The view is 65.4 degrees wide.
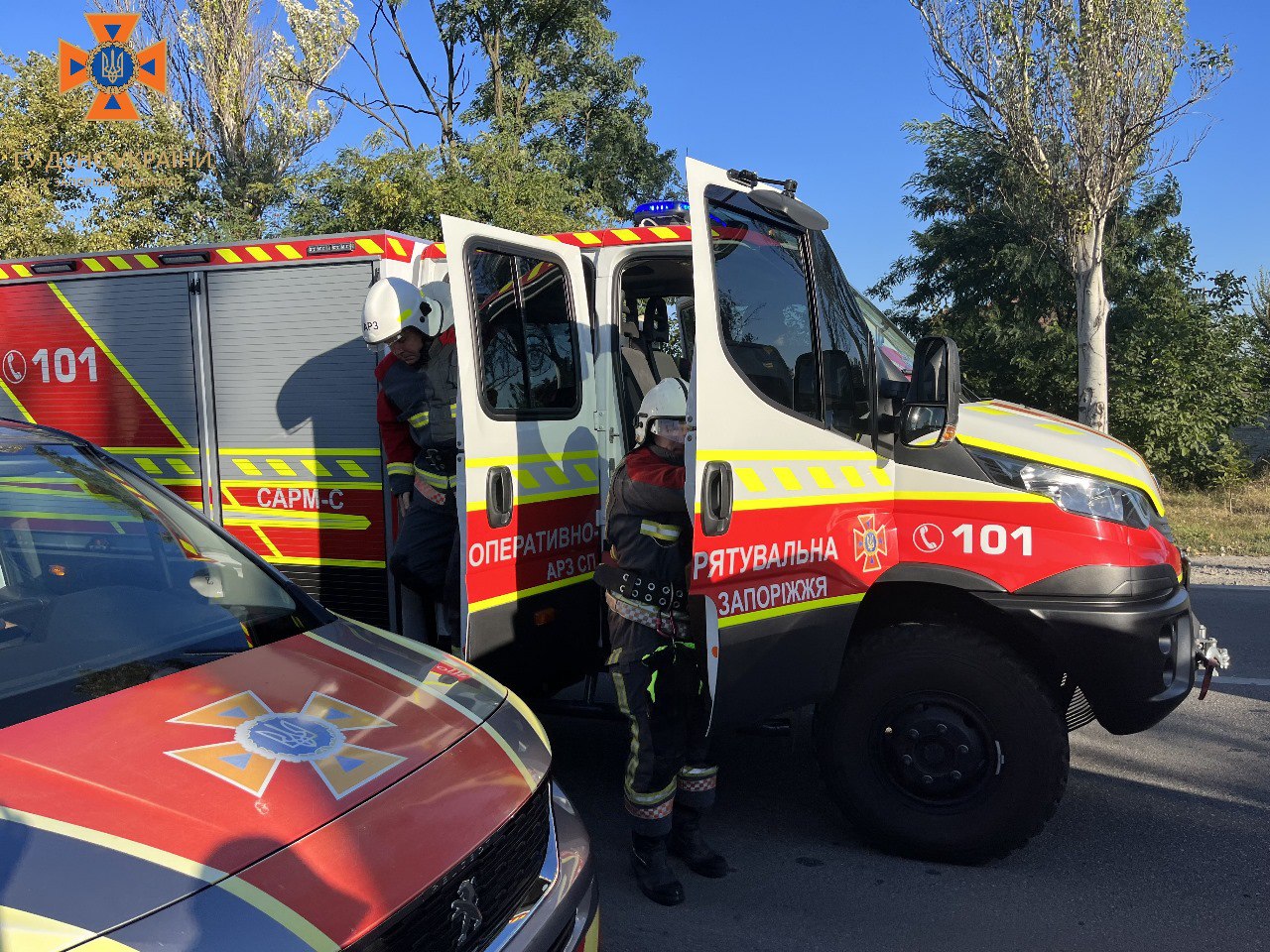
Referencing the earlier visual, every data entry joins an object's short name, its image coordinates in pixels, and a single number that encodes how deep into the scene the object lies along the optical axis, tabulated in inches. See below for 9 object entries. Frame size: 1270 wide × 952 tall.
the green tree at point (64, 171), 512.4
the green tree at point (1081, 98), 401.7
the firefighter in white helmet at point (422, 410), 163.8
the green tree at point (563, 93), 756.6
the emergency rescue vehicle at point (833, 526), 131.3
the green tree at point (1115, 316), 546.6
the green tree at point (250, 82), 770.2
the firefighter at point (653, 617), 134.1
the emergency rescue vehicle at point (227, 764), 64.9
